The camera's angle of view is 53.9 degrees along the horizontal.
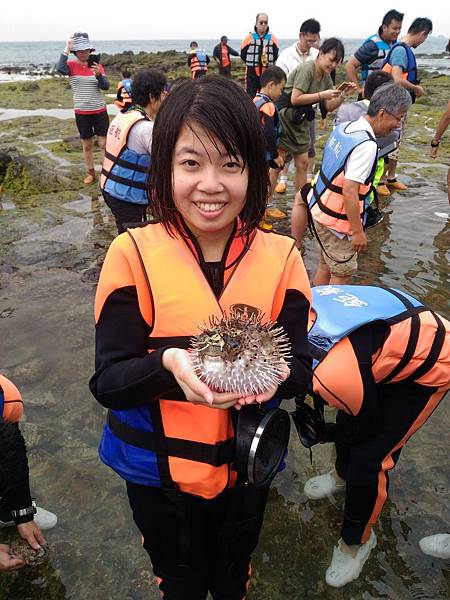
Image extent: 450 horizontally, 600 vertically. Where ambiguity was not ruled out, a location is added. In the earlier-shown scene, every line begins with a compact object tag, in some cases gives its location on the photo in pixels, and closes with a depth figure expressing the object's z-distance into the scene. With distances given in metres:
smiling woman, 1.47
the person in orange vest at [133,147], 4.81
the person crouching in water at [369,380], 2.14
